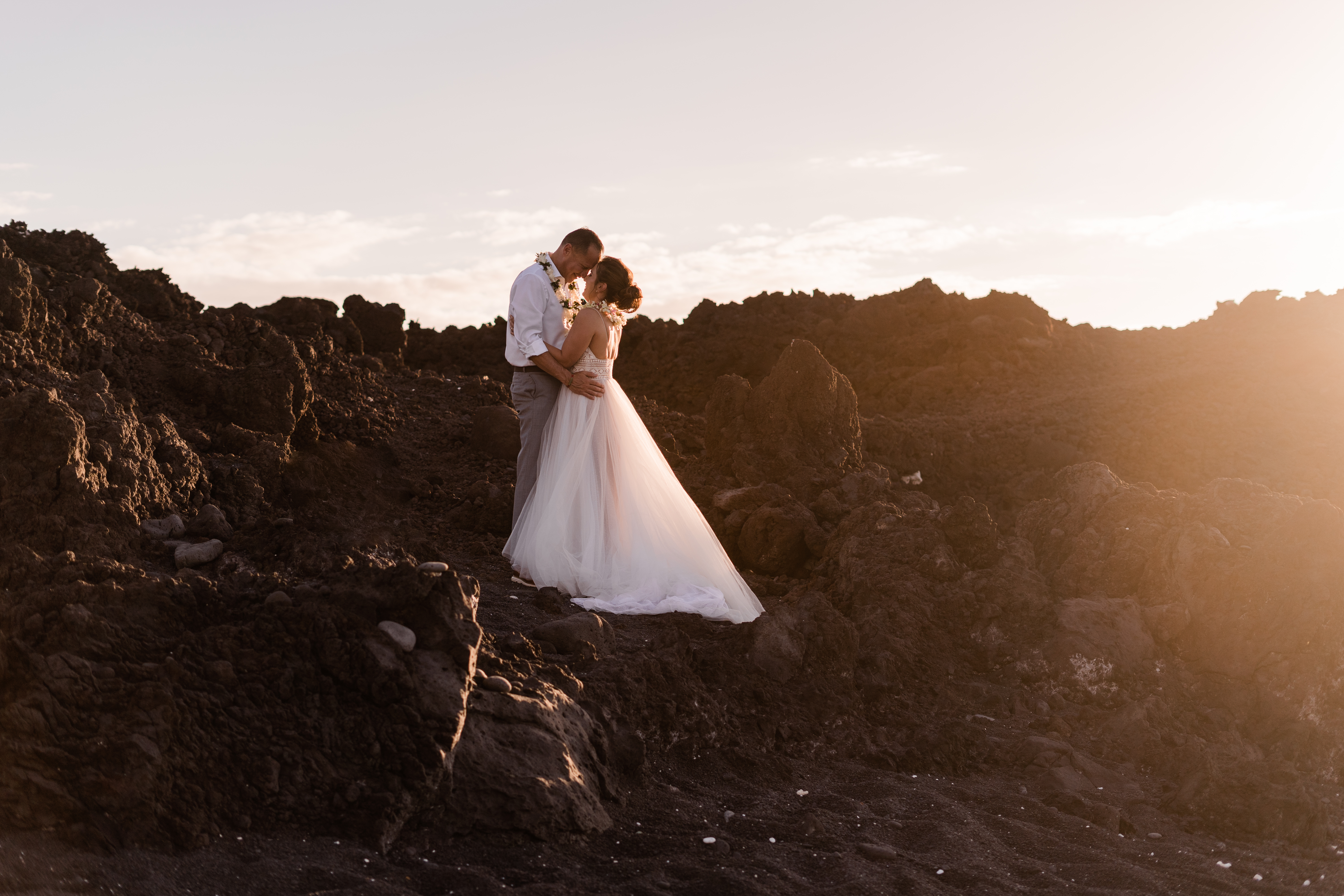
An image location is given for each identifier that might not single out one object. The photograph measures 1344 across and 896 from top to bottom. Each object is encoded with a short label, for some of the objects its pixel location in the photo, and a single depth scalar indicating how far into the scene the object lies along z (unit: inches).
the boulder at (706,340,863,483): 408.5
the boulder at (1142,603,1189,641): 277.3
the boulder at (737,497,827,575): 335.9
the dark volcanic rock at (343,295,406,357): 627.5
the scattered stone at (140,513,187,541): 271.3
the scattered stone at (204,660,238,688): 170.4
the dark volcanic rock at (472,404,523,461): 409.4
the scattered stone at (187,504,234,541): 281.4
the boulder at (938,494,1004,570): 313.7
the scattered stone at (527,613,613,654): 234.1
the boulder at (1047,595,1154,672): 270.5
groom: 302.7
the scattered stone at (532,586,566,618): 263.1
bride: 286.8
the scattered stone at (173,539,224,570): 256.5
